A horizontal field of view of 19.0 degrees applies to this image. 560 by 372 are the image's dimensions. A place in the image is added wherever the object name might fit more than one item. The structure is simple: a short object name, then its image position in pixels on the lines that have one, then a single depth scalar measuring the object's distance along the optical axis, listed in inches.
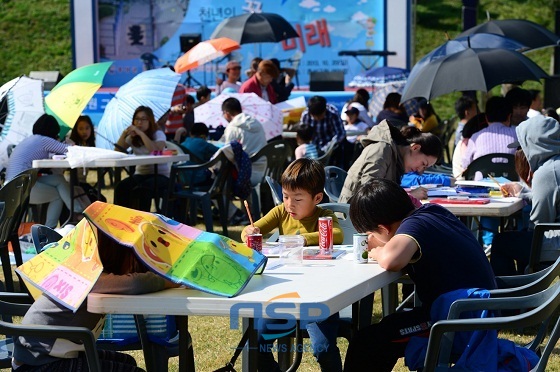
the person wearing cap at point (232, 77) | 865.0
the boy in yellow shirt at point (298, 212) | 271.0
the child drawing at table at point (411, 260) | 234.3
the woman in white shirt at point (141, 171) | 612.5
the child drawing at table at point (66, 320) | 215.3
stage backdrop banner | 1305.7
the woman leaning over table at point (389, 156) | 377.2
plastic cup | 254.9
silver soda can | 250.6
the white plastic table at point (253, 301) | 201.3
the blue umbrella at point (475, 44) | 696.3
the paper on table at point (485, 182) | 441.1
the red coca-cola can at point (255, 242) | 266.9
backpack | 601.2
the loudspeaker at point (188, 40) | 1332.2
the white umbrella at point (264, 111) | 739.7
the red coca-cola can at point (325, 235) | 273.0
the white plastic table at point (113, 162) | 551.2
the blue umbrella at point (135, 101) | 617.6
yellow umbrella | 583.4
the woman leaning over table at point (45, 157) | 555.8
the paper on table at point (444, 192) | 404.2
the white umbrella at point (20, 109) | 550.2
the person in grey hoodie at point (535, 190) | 366.0
